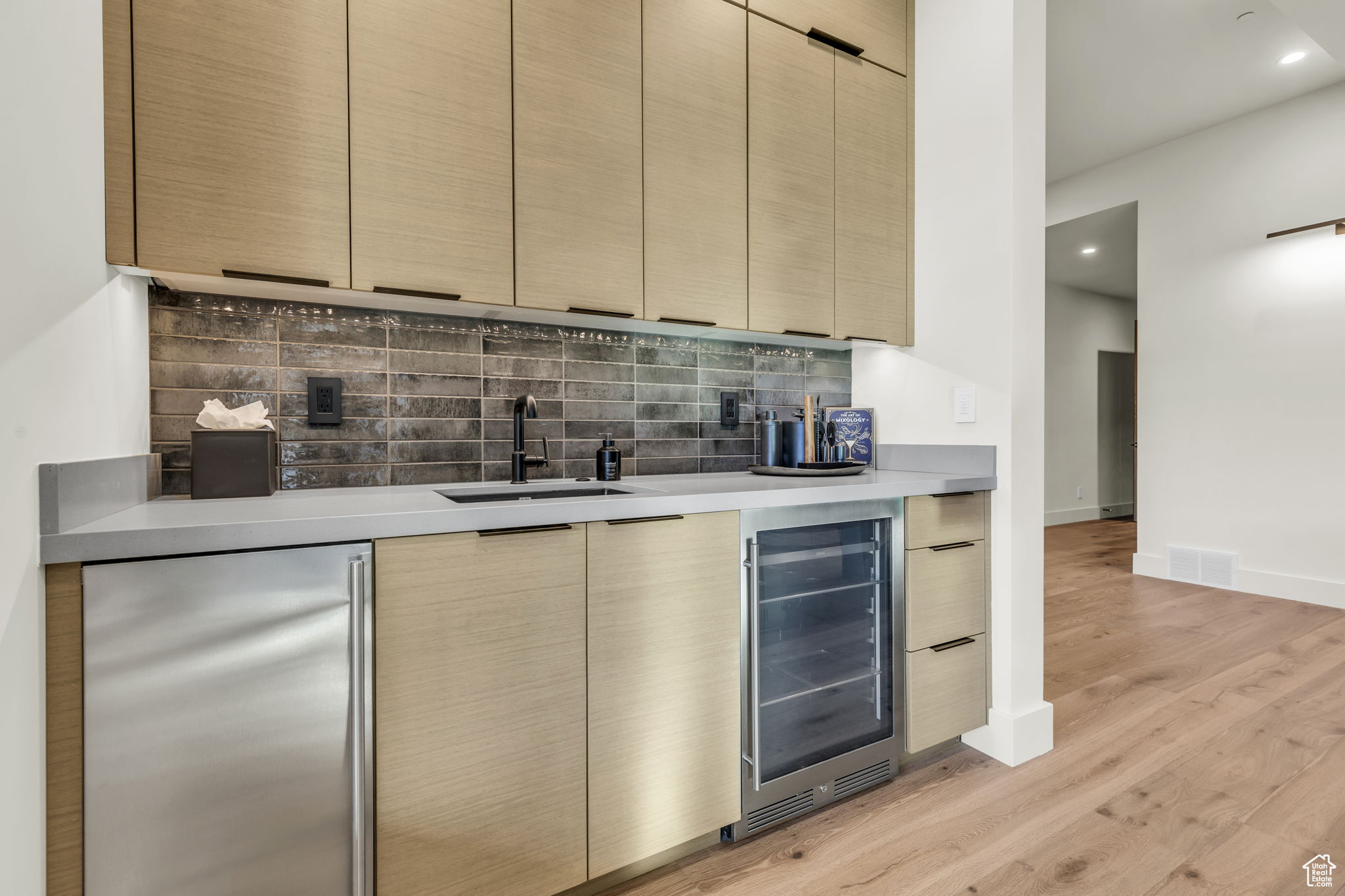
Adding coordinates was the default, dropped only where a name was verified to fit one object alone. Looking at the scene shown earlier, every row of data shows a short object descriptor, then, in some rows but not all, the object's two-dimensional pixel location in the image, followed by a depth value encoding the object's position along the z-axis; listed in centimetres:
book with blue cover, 256
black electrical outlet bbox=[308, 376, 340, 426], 169
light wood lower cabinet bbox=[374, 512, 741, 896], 120
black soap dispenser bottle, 202
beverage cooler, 165
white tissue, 147
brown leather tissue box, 144
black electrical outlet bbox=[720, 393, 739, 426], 240
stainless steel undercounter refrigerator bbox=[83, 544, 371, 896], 100
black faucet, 185
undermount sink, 170
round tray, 218
